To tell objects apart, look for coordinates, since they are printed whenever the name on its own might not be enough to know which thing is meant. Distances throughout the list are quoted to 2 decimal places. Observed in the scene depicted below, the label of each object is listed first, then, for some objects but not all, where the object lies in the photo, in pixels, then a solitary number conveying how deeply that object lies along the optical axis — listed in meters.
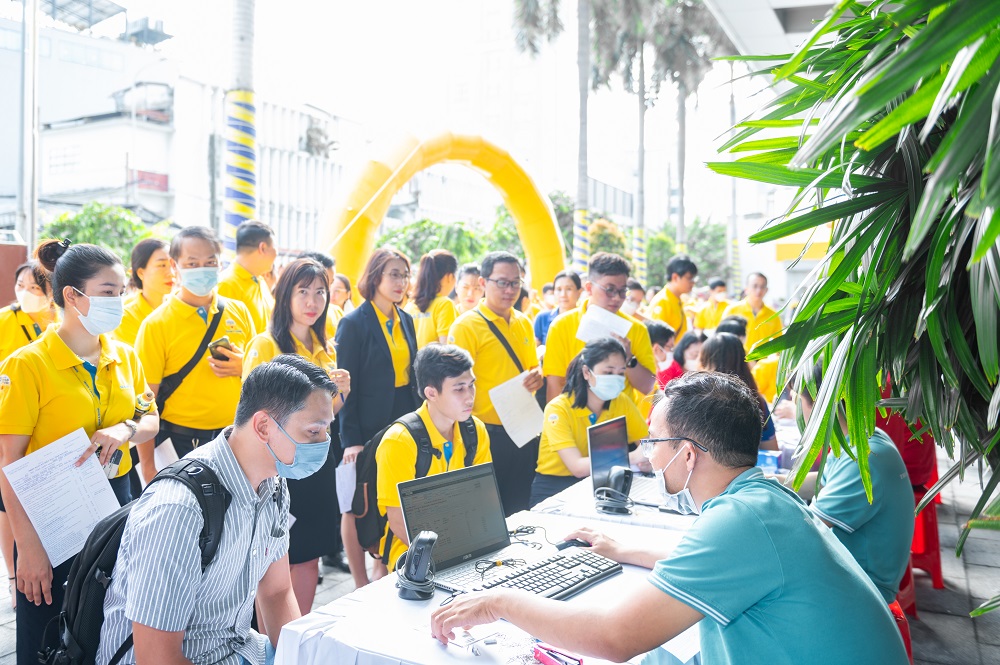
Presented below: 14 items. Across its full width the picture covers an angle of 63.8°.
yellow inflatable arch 8.68
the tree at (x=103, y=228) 20.66
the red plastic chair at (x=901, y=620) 2.42
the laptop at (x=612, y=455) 3.32
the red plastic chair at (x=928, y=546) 4.24
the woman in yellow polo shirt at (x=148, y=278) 4.02
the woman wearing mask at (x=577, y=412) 3.84
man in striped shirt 1.76
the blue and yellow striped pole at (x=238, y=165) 6.27
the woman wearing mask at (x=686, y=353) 5.22
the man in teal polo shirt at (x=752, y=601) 1.57
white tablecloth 1.86
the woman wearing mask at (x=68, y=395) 2.46
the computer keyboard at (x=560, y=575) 2.21
